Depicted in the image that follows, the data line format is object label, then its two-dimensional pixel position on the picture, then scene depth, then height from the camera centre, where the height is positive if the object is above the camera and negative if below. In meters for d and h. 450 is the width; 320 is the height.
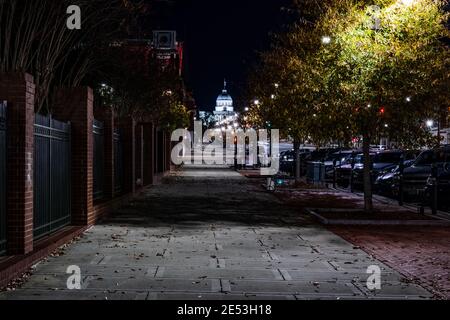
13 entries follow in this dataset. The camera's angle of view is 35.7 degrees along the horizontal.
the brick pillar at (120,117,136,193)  22.25 +0.15
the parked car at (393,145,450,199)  22.64 -0.50
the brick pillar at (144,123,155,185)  29.23 -0.05
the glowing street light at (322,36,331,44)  17.12 +2.86
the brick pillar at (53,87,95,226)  14.54 +0.33
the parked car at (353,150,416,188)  28.70 -0.30
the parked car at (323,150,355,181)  34.38 -0.18
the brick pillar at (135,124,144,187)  25.75 +0.05
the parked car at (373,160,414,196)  24.41 -0.91
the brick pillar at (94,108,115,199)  18.58 +0.26
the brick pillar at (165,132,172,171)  42.69 +0.30
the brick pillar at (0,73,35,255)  10.27 -0.06
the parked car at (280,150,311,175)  43.16 -0.34
